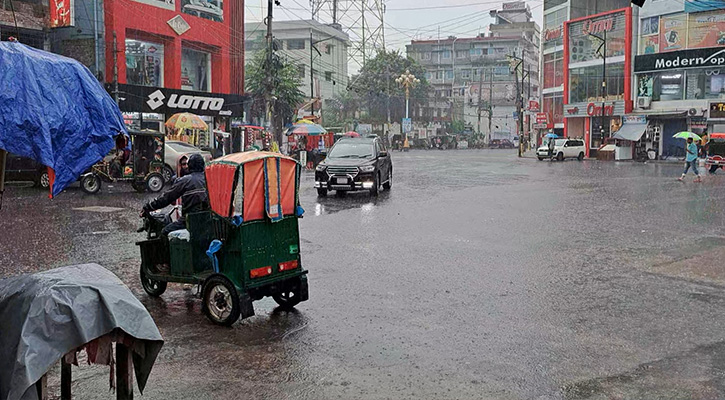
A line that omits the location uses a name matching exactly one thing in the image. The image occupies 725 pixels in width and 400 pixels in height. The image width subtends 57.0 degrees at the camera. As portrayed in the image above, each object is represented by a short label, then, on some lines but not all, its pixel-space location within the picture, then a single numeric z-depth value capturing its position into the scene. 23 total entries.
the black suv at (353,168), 19.81
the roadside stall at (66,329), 3.28
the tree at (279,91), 47.97
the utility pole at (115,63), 29.84
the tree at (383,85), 79.06
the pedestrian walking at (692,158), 25.61
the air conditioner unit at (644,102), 49.06
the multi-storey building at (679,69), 45.31
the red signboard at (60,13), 28.11
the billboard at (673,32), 47.03
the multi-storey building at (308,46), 70.31
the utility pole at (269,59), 31.06
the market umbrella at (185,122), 29.08
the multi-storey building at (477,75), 95.31
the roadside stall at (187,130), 29.22
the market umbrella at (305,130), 35.19
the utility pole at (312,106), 51.22
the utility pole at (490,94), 93.06
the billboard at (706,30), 45.09
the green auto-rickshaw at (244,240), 6.77
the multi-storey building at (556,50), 61.12
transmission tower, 75.25
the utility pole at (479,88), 93.52
